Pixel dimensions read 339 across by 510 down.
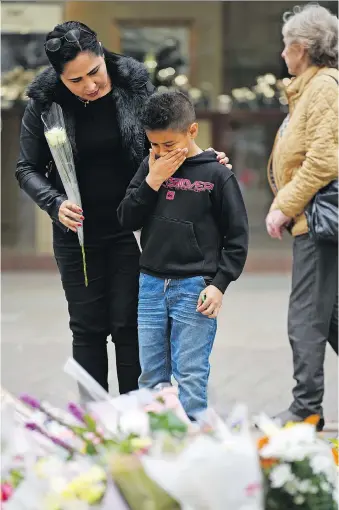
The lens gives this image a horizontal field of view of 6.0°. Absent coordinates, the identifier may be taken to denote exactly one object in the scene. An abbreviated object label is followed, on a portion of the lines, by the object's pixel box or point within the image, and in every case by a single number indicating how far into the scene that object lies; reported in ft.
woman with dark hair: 33.68
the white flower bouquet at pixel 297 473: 27.01
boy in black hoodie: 33.17
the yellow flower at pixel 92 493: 26.16
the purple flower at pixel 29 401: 28.37
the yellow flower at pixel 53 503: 26.49
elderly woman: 35.52
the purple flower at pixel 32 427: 28.52
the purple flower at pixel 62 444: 28.28
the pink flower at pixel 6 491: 27.88
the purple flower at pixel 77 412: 28.48
